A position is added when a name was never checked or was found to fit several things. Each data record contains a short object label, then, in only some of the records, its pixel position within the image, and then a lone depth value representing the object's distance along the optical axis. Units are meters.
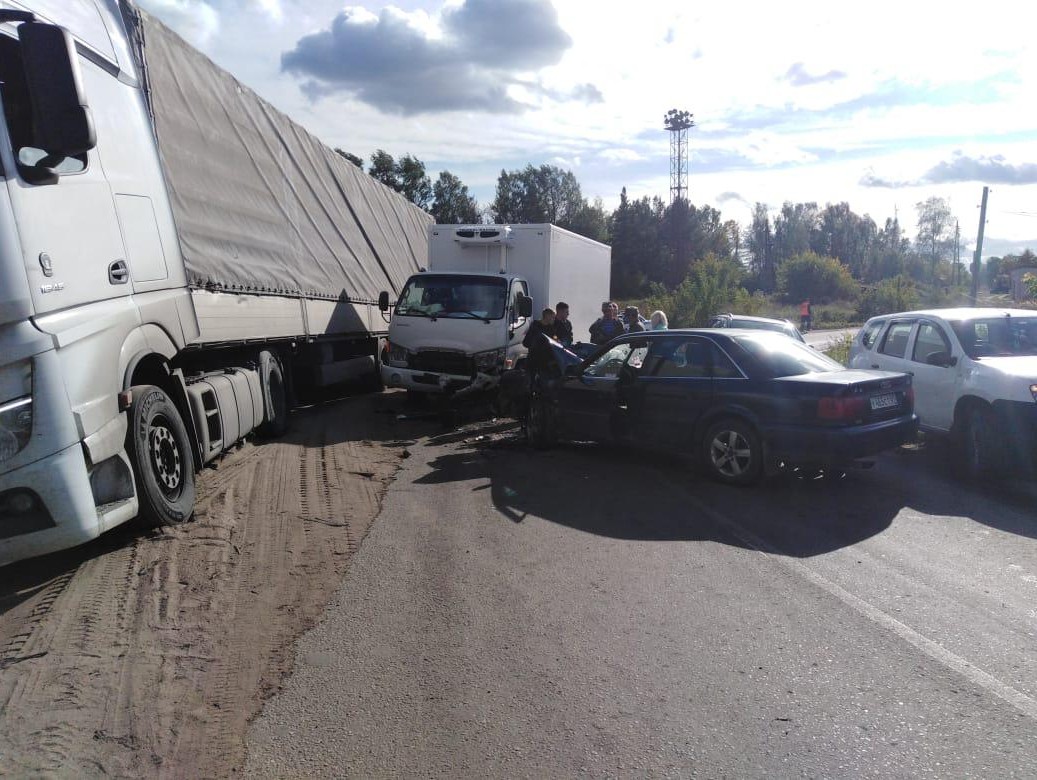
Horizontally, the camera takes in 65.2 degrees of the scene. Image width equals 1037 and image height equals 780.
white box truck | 12.35
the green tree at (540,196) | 69.75
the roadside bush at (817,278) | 74.75
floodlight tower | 58.66
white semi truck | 4.33
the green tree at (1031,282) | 22.84
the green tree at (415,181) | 55.88
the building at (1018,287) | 43.17
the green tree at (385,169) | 54.81
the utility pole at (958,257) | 73.40
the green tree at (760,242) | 102.57
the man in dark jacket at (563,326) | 12.80
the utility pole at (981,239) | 41.06
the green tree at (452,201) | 58.16
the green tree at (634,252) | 65.44
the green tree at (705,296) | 34.66
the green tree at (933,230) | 96.94
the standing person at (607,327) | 12.88
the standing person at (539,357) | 10.29
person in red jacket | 45.50
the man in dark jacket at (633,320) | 12.91
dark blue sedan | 7.20
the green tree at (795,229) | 104.81
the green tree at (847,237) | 105.81
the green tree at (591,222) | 66.00
